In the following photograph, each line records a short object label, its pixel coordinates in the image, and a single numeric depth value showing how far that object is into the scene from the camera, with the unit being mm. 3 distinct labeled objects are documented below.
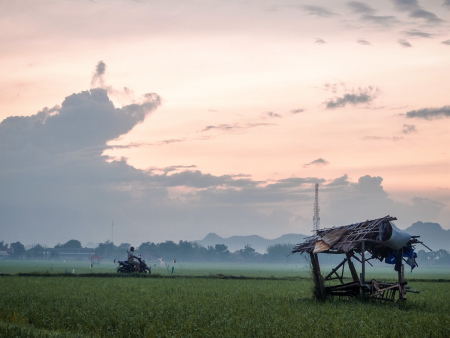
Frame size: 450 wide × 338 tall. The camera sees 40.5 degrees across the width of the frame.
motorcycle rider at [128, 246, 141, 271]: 70662
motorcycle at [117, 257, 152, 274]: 70438
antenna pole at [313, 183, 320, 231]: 141250
